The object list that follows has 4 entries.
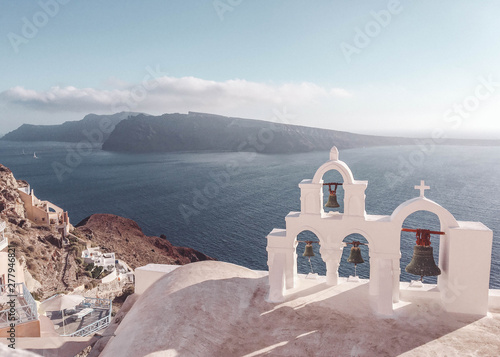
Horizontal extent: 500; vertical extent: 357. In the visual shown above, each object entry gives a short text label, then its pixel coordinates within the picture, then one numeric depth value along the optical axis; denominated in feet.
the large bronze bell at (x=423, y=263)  24.04
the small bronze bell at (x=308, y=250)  32.61
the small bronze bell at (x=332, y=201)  30.26
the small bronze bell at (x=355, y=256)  30.19
